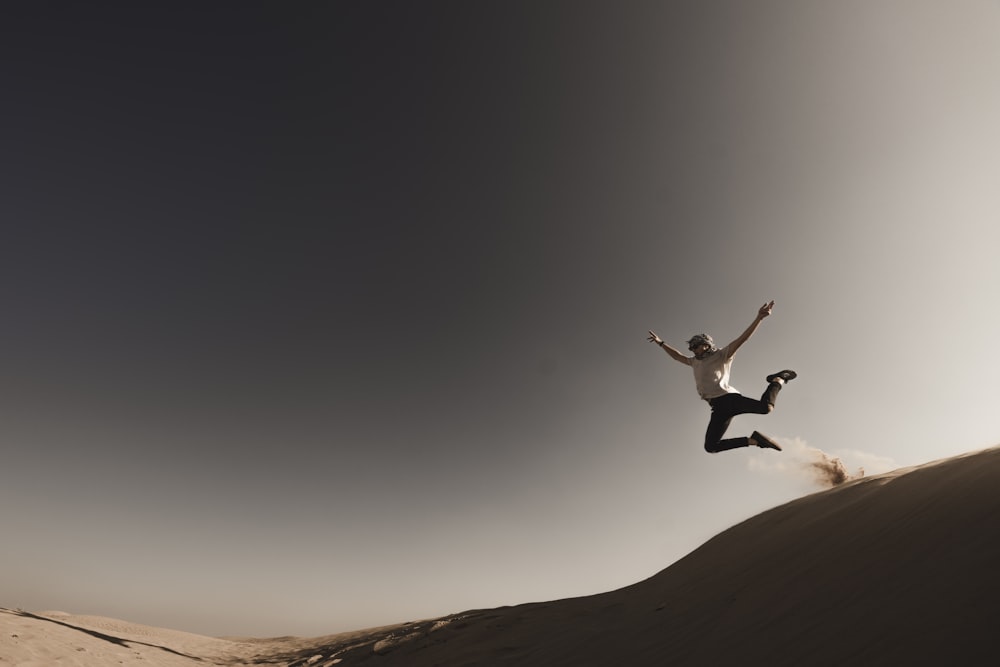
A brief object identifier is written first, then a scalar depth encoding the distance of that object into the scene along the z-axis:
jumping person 6.28
